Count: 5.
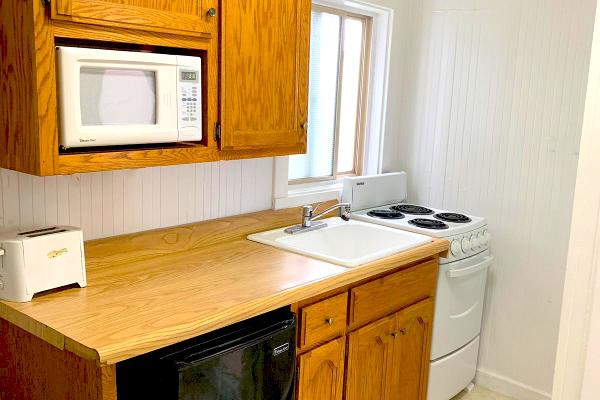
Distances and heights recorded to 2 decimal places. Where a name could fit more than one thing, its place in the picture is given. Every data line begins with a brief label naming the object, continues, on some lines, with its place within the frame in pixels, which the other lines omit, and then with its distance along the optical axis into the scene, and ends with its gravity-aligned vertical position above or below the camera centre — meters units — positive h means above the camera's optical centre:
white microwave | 1.60 +0.01
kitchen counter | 1.52 -0.58
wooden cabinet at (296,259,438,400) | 2.09 -0.90
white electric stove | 2.79 -0.74
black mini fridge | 1.58 -0.74
